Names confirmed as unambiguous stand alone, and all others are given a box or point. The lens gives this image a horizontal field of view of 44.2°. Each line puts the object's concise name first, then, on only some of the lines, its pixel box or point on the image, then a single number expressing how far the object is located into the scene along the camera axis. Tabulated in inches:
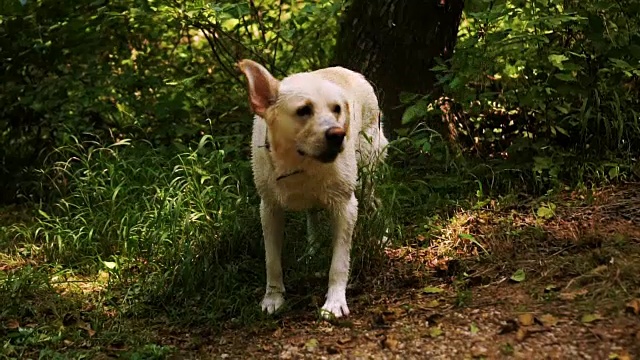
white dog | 150.9
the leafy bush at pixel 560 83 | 200.1
